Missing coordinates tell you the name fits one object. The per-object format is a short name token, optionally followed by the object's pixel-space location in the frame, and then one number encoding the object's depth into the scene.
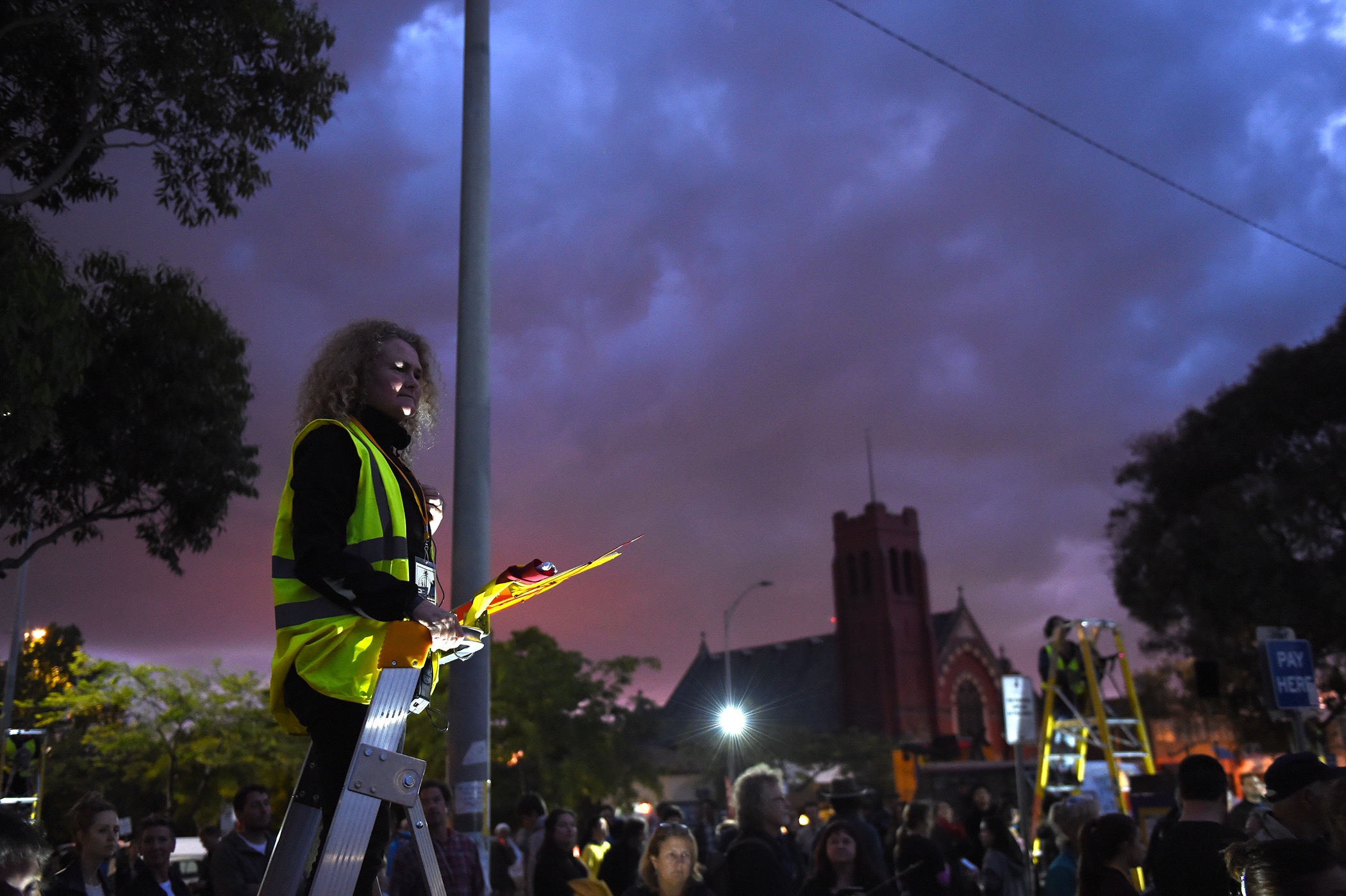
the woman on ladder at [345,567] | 2.28
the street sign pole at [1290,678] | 8.93
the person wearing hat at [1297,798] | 3.63
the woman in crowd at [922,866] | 7.05
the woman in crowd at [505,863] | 10.59
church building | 62.12
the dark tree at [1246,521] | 24.05
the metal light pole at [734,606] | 30.45
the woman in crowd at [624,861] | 7.91
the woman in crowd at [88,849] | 4.90
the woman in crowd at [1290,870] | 2.47
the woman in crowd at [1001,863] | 8.46
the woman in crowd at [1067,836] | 6.79
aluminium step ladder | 2.10
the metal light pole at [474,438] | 6.06
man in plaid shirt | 5.54
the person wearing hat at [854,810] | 5.80
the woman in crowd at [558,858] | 7.28
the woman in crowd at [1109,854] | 4.36
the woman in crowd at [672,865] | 4.80
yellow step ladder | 11.96
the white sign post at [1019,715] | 10.96
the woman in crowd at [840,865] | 5.42
